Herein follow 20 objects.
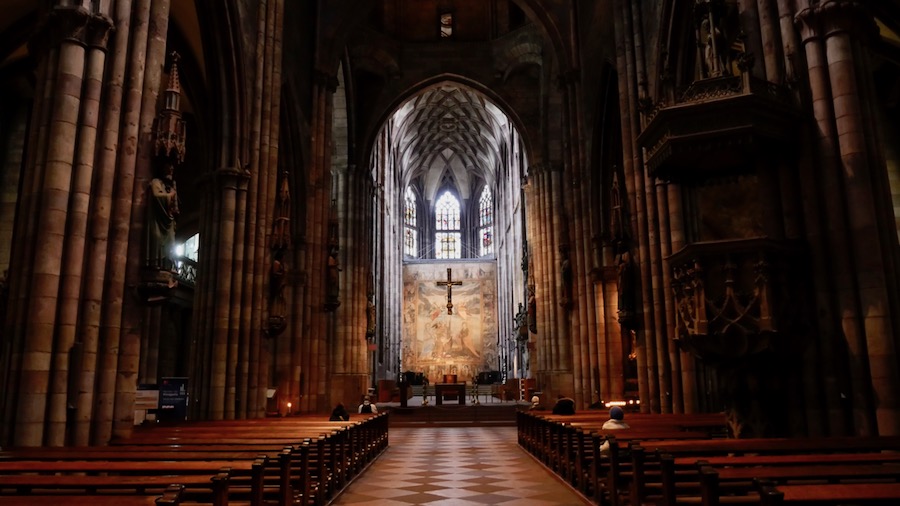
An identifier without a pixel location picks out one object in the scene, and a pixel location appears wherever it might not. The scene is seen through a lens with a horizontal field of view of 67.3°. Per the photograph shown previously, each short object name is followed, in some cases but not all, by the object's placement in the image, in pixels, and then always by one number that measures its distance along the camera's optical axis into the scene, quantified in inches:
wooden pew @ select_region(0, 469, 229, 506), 155.9
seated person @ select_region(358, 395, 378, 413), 604.9
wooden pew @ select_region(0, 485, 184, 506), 136.3
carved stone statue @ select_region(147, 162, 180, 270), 340.5
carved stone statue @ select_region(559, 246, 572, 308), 852.0
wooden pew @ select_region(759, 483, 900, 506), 127.0
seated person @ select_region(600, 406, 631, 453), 316.8
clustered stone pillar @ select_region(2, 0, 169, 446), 284.2
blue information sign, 559.2
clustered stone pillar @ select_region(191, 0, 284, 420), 502.0
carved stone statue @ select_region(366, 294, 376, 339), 1097.6
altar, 1005.9
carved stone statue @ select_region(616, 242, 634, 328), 599.5
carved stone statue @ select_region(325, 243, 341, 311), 805.9
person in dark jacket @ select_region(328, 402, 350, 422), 459.8
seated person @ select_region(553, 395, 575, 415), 489.7
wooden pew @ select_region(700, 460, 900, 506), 153.7
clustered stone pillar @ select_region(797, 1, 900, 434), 285.1
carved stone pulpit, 287.0
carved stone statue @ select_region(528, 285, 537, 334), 1074.6
